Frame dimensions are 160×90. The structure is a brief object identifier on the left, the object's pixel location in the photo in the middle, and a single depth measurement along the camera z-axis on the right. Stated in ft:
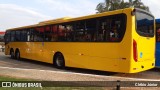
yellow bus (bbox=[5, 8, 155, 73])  21.69
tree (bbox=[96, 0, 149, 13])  97.73
